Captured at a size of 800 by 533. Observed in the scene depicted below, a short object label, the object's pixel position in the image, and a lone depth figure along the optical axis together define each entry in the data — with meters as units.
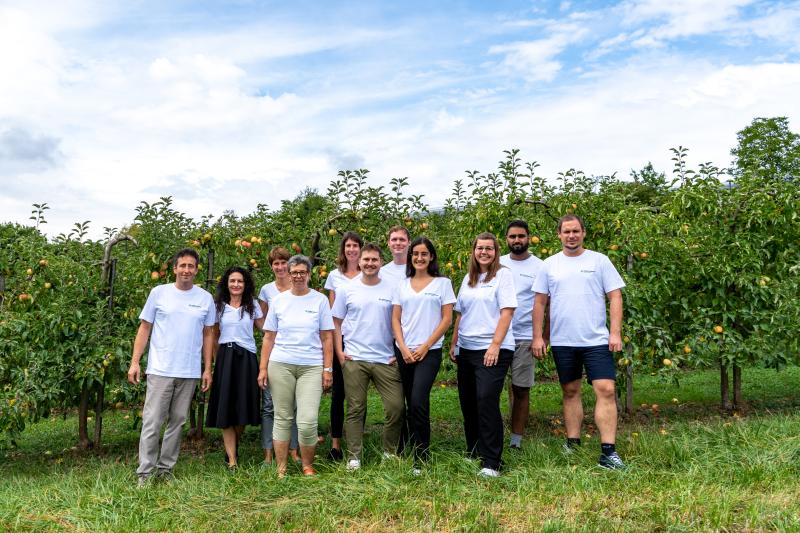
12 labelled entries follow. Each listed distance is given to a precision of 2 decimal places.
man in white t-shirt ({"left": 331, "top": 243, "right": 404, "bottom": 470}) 4.58
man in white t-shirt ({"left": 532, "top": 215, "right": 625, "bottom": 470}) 4.46
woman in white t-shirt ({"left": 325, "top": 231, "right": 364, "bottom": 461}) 5.03
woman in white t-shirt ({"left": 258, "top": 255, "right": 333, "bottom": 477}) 4.54
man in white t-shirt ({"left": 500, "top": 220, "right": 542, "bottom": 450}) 5.00
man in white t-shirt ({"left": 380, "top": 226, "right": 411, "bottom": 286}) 4.84
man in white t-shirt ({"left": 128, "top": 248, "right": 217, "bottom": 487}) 4.61
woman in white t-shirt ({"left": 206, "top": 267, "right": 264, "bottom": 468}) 4.93
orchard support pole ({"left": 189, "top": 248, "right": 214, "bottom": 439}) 6.12
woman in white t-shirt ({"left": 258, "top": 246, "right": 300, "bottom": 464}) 5.09
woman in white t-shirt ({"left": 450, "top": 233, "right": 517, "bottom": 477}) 4.37
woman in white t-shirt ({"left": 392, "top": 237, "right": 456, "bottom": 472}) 4.44
